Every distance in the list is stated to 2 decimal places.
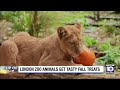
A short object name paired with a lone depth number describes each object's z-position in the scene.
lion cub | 3.84
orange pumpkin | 3.86
